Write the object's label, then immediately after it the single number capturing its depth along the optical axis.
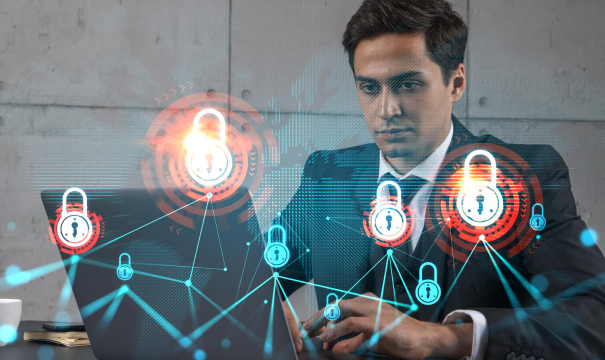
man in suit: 0.74
